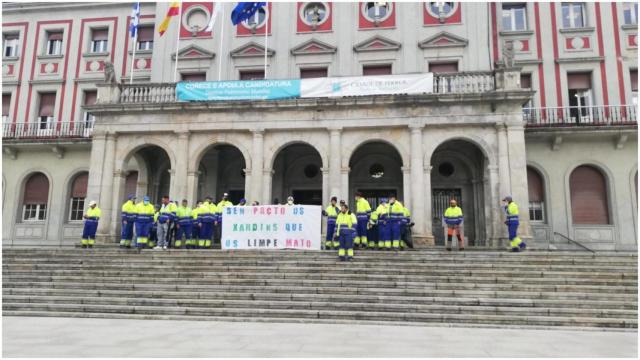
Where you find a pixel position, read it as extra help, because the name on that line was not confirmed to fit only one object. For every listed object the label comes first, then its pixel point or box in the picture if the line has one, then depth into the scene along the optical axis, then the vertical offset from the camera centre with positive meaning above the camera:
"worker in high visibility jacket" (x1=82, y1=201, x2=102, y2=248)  15.47 +0.54
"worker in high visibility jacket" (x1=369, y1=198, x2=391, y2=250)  13.93 +0.60
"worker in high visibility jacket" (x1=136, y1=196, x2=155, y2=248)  14.48 +0.62
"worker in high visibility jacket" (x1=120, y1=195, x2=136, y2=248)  14.65 +0.60
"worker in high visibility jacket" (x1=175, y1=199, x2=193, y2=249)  15.22 +0.60
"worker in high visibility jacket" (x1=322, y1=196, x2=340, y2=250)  13.92 +0.58
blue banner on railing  17.55 +5.77
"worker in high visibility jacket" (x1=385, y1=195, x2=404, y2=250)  13.77 +0.68
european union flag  19.42 +9.60
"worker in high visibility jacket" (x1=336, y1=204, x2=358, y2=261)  12.34 +0.35
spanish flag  19.67 +9.69
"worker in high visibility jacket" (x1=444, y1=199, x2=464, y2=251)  14.23 +0.69
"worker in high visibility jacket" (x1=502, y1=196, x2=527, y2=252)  13.58 +0.63
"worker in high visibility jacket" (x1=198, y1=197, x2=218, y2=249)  15.20 +0.61
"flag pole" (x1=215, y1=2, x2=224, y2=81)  21.01 +9.60
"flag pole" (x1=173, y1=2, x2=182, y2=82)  21.73 +9.43
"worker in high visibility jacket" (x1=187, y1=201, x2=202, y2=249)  15.20 +0.39
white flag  19.70 +9.68
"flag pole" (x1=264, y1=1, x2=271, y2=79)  20.83 +10.15
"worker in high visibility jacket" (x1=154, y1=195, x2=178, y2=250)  14.53 +0.60
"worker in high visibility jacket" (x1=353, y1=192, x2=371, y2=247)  14.12 +0.71
